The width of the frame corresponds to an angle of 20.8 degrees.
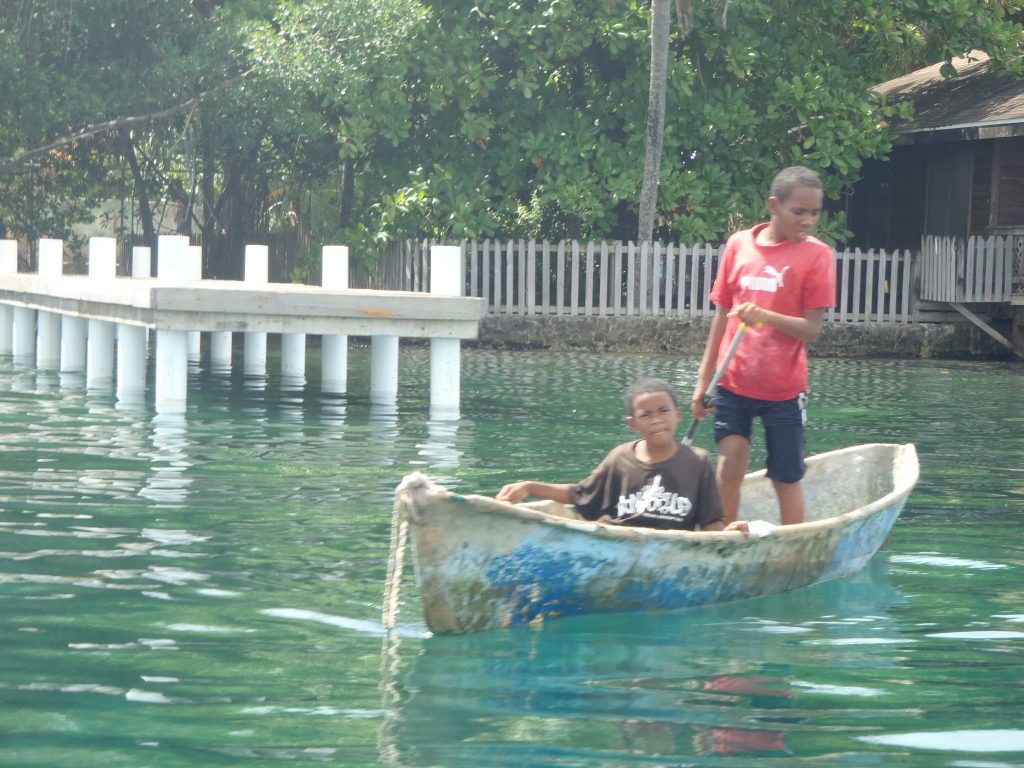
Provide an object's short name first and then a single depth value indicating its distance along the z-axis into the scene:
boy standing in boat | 12.73
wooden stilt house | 42.79
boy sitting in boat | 11.85
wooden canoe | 10.43
